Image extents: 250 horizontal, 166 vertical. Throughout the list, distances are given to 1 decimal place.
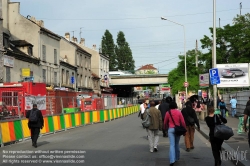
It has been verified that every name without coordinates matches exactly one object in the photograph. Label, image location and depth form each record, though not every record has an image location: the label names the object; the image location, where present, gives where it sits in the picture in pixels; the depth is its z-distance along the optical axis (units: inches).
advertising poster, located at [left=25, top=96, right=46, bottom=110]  770.4
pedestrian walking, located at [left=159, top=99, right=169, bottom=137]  655.1
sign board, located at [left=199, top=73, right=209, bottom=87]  1161.2
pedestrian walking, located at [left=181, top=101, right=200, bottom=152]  506.3
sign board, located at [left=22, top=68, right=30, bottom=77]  1400.1
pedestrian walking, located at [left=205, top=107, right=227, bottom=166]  378.0
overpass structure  3021.7
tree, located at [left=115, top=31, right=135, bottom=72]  4360.2
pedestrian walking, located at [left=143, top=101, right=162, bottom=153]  497.0
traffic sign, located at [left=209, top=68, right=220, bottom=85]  792.3
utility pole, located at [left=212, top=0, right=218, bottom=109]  806.5
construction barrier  598.5
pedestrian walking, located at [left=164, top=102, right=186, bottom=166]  404.6
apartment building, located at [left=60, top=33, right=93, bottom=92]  2233.0
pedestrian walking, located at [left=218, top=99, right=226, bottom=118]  1093.8
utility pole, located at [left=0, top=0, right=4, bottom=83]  1255.5
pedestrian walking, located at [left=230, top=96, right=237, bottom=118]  1211.2
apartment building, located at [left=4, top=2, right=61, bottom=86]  1663.4
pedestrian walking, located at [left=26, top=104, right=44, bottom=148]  561.6
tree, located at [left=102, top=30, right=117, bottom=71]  4252.5
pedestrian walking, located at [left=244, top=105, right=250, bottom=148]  430.3
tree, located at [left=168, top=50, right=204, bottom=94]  2034.6
